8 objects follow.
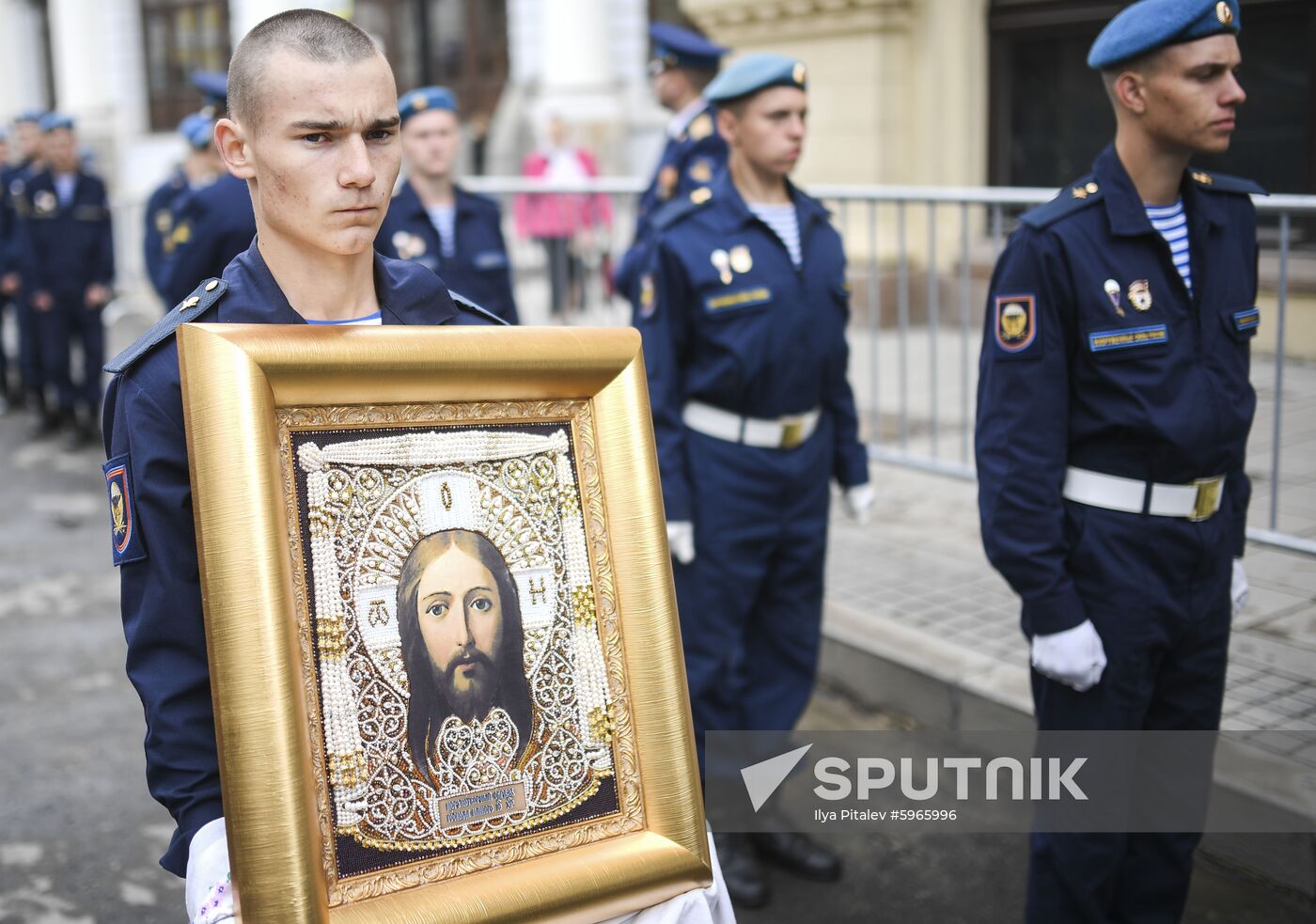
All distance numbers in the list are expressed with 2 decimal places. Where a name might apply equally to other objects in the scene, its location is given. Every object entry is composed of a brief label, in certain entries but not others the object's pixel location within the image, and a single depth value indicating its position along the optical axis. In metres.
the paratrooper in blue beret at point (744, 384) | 3.75
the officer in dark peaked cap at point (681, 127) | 6.14
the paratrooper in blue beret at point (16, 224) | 10.59
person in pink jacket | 7.55
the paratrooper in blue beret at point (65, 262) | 10.17
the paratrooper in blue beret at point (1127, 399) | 2.82
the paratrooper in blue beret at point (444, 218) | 5.91
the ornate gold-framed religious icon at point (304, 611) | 1.55
